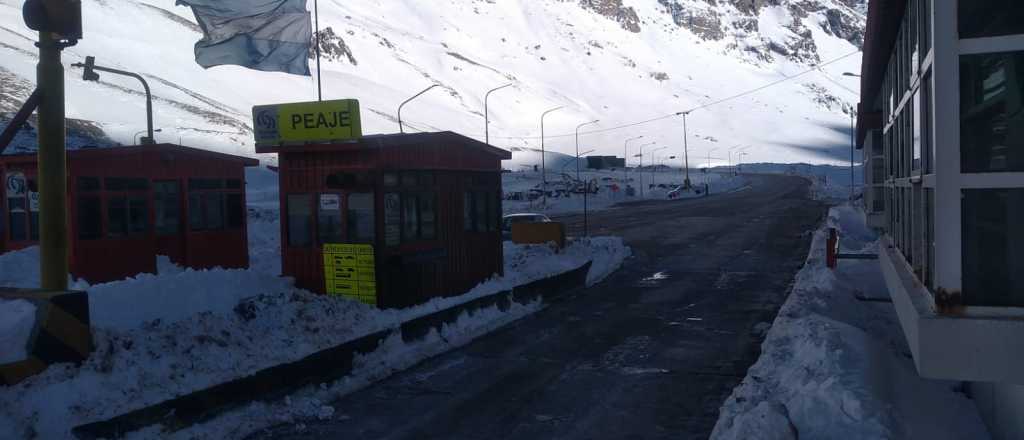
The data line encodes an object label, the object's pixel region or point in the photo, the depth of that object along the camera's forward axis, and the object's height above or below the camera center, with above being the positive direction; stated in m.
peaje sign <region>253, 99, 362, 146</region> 14.43 +1.46
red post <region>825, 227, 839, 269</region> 21.00 -1.57
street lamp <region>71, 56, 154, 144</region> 22.55 +3.71
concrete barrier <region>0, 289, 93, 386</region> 8.52 -1.27
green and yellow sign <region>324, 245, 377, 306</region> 14.30 -1.16
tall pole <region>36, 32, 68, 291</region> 9.20 +0.45
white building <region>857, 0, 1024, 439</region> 5.38 -0.05
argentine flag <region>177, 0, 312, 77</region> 14.69 +3.16
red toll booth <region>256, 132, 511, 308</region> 14.38 -0.25
